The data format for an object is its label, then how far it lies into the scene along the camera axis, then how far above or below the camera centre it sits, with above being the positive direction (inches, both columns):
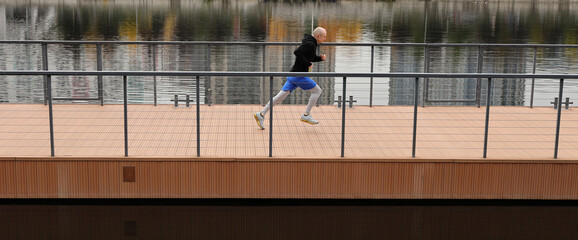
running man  283.1 -1.6
